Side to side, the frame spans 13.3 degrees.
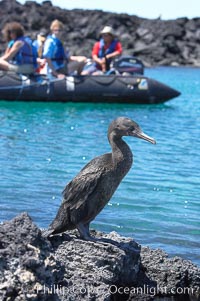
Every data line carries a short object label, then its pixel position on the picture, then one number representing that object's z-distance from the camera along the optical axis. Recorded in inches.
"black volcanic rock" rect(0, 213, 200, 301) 179.9
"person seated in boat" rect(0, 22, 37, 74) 715.4
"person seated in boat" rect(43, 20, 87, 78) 738.2
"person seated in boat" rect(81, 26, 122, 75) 783.1
